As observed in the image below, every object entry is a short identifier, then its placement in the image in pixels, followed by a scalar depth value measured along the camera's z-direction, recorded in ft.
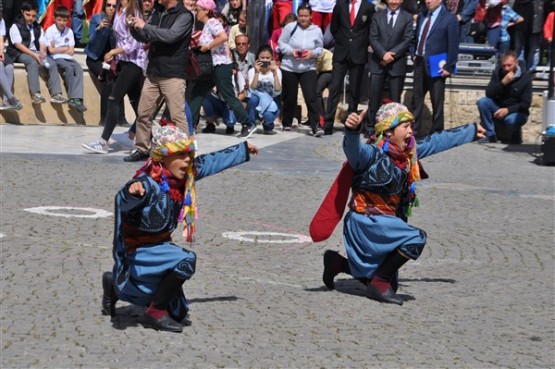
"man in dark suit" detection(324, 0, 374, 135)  57.31
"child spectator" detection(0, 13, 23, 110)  56.80
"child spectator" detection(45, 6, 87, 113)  58.18
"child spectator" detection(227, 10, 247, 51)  61.36
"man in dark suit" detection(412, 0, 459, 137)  56.03
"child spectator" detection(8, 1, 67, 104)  57.77
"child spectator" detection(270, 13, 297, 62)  58.80
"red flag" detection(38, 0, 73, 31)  63.10
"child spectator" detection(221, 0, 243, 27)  62.69
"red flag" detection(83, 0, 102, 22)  63.41
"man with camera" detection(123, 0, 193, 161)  44.09
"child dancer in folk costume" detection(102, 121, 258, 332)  24.79
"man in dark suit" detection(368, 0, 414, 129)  55.72
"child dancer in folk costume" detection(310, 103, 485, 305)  28.45
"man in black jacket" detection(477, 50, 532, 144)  56.39
